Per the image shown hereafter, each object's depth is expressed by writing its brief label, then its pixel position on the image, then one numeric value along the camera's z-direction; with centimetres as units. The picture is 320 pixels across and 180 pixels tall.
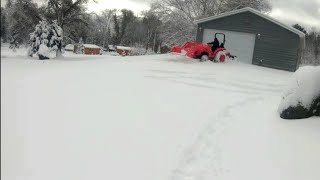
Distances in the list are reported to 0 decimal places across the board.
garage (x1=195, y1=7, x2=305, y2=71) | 1436
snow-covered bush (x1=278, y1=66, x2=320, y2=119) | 492
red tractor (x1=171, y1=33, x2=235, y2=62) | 1213
